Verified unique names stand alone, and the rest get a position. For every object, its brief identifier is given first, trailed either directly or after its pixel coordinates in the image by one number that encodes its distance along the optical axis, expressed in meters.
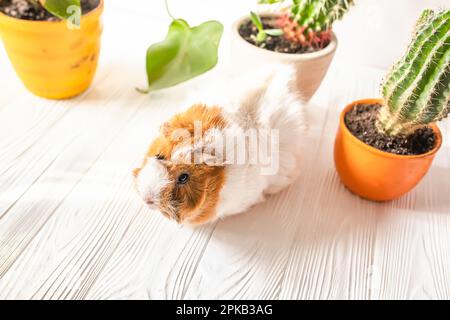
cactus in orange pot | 0.70
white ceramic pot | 0.91
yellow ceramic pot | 0.91
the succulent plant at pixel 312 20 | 0.87
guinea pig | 0.69
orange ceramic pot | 0.79
